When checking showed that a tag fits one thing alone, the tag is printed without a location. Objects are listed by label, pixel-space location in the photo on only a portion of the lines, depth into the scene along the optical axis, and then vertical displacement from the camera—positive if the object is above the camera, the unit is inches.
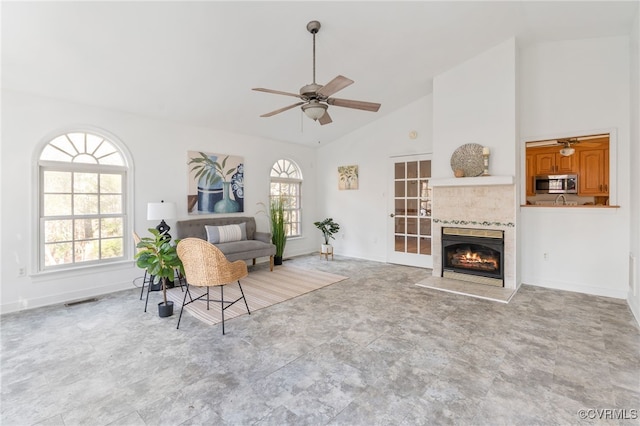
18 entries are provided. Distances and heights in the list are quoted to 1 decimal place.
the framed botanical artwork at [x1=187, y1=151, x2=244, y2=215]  203.5 +21.2
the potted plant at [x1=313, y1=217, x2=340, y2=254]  256.2 -15.7
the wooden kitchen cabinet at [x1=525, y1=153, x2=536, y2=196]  237.5 +32.9
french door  221.3 +0.0
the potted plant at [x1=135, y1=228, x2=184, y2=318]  124.9 -19.5
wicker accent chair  116.5 -20.7
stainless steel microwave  219.6 +20.8
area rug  136.9 -44.2
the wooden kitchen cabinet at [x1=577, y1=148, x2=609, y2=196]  212.9 +28.5
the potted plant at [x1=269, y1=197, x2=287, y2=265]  238.7 -15.3
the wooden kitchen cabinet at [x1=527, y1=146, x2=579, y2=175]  222.5 +38.2
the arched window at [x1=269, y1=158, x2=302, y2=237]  260.7 +20.1
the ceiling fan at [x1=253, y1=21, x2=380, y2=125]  105.8 +44.1
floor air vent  148.3 -45.2
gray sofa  191.4 -18.2
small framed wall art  259.8 +31.0
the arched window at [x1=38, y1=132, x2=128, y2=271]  149.6 +5.9
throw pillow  199.0 -14.4
